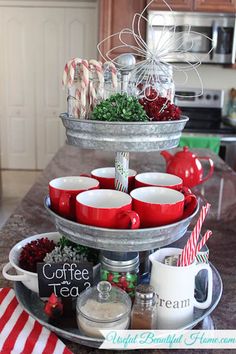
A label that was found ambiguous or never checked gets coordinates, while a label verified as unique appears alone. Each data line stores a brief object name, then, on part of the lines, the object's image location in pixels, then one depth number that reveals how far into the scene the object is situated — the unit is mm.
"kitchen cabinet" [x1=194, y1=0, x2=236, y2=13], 3584
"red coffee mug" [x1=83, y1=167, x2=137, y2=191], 1057
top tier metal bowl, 833
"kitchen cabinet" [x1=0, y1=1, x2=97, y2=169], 5055
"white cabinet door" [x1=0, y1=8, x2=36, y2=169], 5094
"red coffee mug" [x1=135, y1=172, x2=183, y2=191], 1028
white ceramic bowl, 913
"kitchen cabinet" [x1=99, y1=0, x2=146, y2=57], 3725
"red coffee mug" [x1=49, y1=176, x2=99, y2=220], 900
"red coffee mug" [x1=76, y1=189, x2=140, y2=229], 820
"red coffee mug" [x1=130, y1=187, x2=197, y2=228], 858
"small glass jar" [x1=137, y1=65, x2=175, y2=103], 927
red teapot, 1742
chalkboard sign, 885
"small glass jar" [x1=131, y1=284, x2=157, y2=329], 814
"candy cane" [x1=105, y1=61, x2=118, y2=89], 914
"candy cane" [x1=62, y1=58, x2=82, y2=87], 873
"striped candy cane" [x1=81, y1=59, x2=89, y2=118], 873
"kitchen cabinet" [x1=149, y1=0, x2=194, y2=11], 3537
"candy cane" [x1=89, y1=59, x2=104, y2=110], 893
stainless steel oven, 3562
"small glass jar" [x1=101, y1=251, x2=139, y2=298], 908
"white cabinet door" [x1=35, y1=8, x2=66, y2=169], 5086
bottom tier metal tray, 792
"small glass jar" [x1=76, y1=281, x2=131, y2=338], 788
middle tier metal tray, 813
